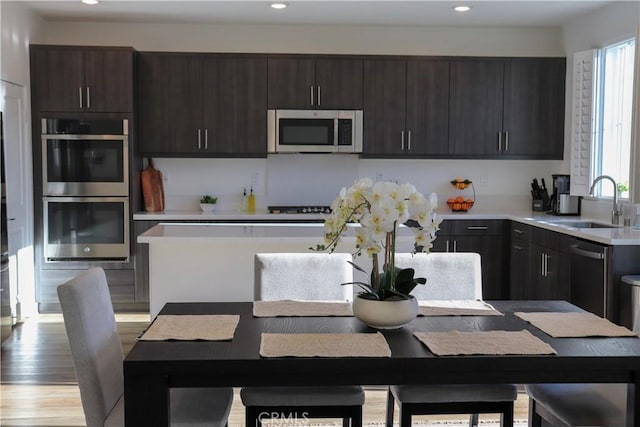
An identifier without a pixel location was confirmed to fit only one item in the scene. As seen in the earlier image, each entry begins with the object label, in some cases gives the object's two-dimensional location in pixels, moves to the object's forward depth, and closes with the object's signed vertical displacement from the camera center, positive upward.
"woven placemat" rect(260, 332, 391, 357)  1.86 -0.52
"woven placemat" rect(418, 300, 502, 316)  2.38 -0.52
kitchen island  3.60 -0.52
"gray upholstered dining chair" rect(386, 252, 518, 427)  2.27 -0.81
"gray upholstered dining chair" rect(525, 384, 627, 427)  2.06 -0.76
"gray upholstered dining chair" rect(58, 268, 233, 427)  2.02 -0.66
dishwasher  3.80 -0.63
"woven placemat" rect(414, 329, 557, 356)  1.89 -0.52
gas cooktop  5.84 -0.34
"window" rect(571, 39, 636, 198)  4.92 +0.47
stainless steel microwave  5.68 +0.38
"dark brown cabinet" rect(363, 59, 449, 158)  5.74 +0.60
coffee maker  5.55 -0.22
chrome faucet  4.64 -0.27
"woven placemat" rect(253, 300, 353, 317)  2.36 -0.51
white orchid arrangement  1.99 -0.13
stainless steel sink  4.97 -0.38
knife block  5.91 -0.29
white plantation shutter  5.29 +0.46
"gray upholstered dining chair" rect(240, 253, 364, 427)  2.76 -0.45
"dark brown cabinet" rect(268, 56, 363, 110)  5.69 +0.80
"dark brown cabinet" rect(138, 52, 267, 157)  5.64 +0.59
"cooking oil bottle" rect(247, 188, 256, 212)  5.96 -0.29
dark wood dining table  1.81 -0.56
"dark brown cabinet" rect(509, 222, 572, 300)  4.48 -0.68
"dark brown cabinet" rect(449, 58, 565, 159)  5.78 +0.61
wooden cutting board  5.70 -0.16
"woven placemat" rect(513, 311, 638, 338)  2.09 -0.52
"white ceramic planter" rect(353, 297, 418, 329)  2.11 -0.46
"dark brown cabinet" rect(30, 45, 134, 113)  5.38 +0.77
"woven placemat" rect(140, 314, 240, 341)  2.03 -0.52
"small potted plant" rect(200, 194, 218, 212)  5.88 -0.29
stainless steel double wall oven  5.38 -0.14
